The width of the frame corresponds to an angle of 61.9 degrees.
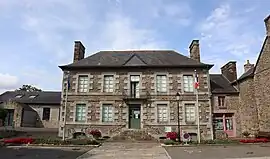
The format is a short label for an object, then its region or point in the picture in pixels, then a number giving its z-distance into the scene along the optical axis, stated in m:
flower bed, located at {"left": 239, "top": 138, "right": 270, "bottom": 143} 13.88
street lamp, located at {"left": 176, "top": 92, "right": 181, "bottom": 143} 17.43
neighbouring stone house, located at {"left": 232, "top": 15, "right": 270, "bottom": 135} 16.67
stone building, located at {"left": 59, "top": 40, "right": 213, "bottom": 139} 17.50
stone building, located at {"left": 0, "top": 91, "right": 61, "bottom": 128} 24.94
